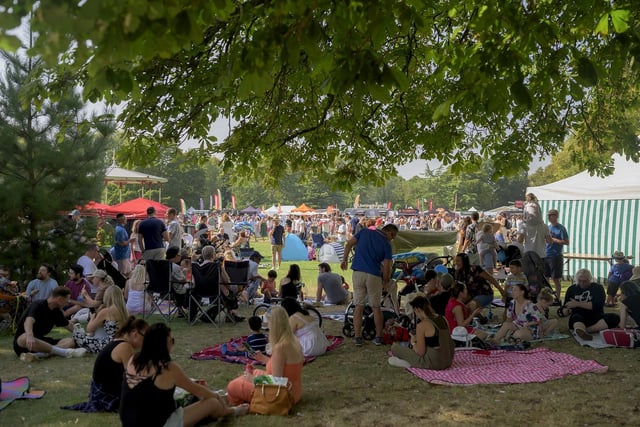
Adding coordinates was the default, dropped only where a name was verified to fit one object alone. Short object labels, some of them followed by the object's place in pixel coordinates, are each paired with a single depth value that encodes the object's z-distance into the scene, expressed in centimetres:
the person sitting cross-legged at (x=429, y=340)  688
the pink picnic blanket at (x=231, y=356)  743
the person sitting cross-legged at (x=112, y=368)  523
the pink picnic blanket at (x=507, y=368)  650
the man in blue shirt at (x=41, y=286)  909
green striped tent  1460
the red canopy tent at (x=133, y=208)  2453
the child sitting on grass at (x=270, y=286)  1205
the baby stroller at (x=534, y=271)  1111
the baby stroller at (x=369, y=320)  862
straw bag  533
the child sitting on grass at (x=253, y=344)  770
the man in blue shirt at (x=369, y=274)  833
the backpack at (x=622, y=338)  802
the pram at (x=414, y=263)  1272
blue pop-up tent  2275
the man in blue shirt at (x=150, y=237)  1206
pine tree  1005
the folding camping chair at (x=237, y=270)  1050
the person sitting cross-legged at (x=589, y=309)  882
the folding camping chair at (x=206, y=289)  988
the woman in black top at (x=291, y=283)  1016
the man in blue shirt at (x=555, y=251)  1271
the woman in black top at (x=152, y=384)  438
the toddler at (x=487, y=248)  1310
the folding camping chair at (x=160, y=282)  1004
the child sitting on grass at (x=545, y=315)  873
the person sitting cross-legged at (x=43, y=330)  751
